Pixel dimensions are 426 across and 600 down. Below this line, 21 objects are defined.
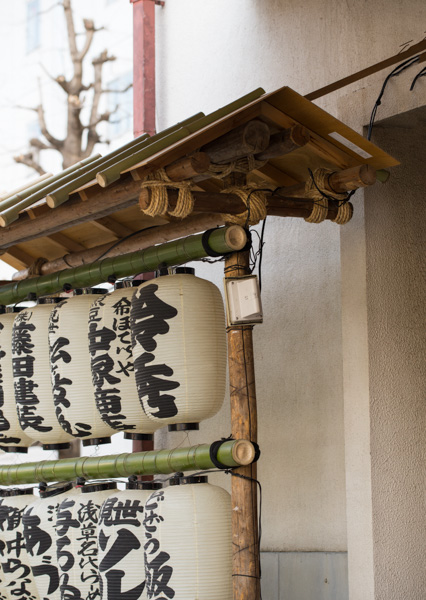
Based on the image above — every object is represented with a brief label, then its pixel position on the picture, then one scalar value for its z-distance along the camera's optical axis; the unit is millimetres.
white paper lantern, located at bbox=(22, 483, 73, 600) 5023
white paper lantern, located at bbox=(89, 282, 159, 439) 4793
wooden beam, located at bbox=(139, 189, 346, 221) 4059
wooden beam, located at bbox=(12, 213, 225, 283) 4938
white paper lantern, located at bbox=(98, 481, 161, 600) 4469
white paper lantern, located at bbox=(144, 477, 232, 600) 4098
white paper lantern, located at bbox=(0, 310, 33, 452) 5555
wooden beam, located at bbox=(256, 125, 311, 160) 3898
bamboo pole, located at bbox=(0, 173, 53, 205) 5871
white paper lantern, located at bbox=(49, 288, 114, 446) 5016
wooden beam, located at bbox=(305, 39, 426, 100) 4520
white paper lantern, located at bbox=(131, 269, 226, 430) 4305
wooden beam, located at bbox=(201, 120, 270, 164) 3918
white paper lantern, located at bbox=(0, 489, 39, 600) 5281
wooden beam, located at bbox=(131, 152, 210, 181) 3916
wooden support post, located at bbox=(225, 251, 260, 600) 3957
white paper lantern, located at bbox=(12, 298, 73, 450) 5258
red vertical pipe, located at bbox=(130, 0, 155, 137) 6941
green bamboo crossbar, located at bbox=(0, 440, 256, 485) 3986
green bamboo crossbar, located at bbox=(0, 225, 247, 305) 4227
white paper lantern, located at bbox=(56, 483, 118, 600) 4809
